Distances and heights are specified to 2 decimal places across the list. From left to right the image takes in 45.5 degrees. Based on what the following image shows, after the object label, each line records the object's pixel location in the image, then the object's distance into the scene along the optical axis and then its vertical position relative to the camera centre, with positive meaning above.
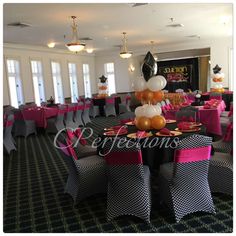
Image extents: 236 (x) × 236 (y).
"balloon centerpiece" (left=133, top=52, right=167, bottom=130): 3.85 -0.19
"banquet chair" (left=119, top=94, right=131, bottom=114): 11.72 -0.93
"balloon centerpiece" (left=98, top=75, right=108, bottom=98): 12.75 -0.25
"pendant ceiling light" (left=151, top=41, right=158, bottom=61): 13.13 +1.66
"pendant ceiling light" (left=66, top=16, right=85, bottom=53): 6.82 +0.99
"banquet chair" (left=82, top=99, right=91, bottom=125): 9.62 -0.94
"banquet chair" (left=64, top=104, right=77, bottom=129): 8.49 -0.92
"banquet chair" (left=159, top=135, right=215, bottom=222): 2.73 -0.99
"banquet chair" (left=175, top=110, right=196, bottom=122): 5.17 -0.62
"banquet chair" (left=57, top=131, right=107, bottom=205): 3.30 -1.05
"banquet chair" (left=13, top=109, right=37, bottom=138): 7.91 -1.06
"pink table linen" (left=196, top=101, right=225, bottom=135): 6.10 -0.86
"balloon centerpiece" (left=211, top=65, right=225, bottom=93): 11.01 +0.01
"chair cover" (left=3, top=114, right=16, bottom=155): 5.98 -0.98
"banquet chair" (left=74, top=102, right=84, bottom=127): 9.03 -0.94
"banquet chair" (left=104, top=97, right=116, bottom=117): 11.62 -0.93
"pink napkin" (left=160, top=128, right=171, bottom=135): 3.59 -0.62
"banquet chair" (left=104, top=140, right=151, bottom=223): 2.75 -1.01
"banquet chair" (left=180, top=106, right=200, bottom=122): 5.80 -0.58
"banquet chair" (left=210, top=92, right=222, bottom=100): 9.87 -0.56
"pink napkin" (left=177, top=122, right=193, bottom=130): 3.87 -0.62
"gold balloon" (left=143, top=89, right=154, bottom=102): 3.86 -0.15
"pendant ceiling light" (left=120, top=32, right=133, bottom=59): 10.08 +1.08
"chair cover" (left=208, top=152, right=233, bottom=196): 3.24 -1.11
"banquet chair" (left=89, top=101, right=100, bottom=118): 11.56 -1.01
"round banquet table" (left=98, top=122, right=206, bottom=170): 3.45 -0.88
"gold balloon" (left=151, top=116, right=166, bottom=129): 3.86 -0.54
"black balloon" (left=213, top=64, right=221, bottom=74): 11.20 +0.38
